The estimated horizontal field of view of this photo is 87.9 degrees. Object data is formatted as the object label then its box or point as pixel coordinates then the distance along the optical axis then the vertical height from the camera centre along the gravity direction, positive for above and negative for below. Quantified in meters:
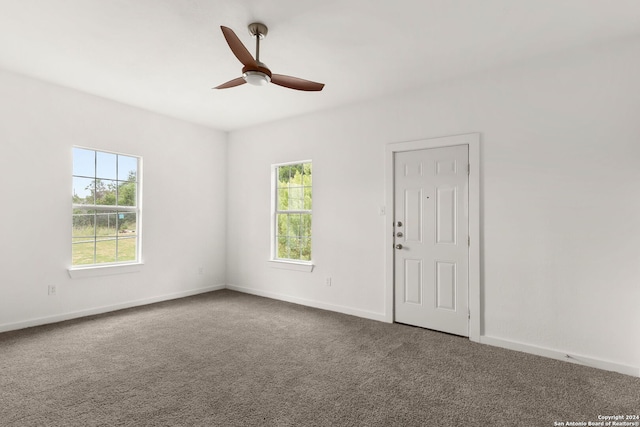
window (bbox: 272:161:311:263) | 4.95 +0.09
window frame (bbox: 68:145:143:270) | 4.09 -0.05
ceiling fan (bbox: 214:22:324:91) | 2.28 +1.15
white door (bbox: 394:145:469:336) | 3.52 -0.23
